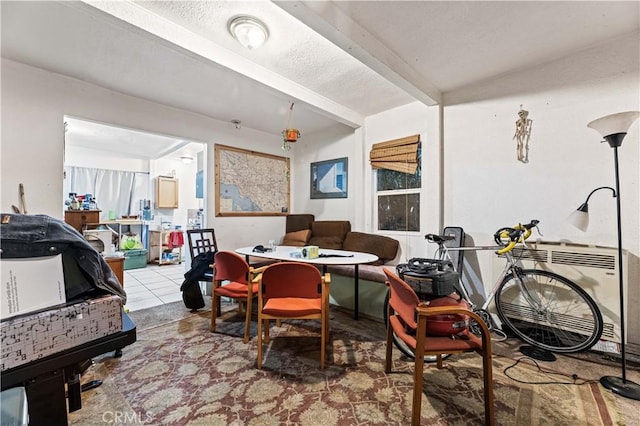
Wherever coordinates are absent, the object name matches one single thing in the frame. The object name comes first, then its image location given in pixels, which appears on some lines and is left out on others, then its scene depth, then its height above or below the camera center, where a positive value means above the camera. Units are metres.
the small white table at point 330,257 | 2.67 -0.48
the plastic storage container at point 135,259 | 5.64 -0.97
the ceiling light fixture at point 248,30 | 1.97 +1.41
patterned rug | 1.55 -1.19
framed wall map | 4.16 +0.52
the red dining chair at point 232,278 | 2.48 -0.64
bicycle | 2.21 -0.84
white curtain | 6.03 +0.66
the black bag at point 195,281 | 3.18 -0.81
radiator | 2.11 -0.58
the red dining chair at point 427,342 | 1.41 -0.73
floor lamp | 1.76 +0.27
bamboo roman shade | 3.49 +0.81
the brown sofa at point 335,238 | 3.54 -0.38
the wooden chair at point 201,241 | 3.60 -0.38
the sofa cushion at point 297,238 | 4.32 -0.41
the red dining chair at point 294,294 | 2.02 -0.66
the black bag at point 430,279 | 1.62 -0.42
